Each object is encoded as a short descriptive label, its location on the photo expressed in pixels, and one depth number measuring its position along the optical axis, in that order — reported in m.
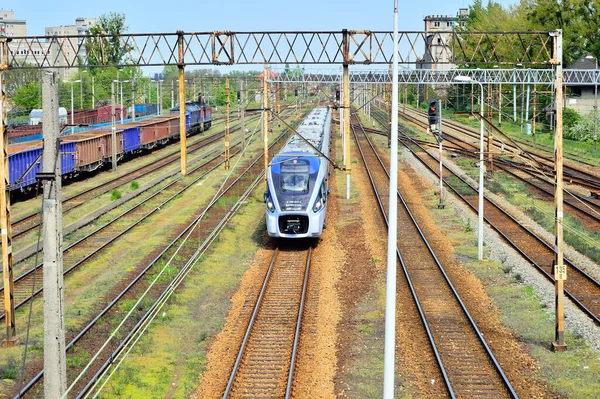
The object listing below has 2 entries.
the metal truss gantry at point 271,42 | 29.25
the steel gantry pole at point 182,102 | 33.16
